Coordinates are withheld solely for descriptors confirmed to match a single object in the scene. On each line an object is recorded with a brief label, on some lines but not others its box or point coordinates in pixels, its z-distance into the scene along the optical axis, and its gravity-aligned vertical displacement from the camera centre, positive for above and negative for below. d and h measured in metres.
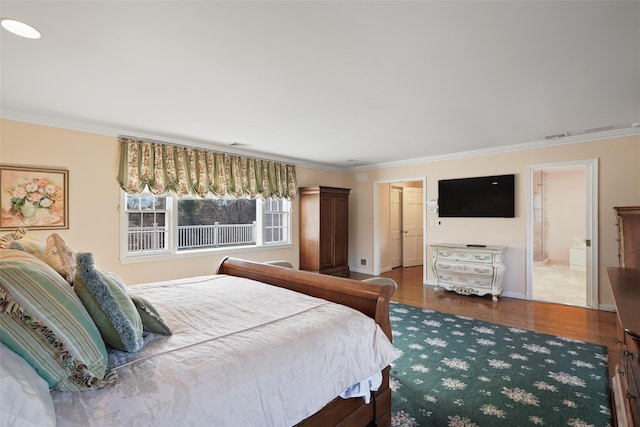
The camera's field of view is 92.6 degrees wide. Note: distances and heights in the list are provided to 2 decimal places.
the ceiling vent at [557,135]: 4.18 +1.07
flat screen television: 4.99 +0.26
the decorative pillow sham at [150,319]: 1.52 -0.53
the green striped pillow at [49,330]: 0.99 -0.40
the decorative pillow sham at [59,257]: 1.52 -0.24
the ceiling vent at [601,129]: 3.92 +1.08
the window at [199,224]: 4.26 -0.18
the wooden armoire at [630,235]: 3.33 -0.27
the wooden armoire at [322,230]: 6.04 -0.35
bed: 1.07 -0.63
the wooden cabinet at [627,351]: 1.26 -0.71
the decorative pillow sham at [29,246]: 1.71 -0.19
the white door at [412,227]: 7.87 -0.39
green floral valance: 4.07 +0.63
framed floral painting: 3.21 +0.18
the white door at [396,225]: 7.52 -0.31
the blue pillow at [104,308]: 1.28 -0.40
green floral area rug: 2.02 -1.34
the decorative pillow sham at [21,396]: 0.81 -0.51
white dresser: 4.75 -0.92
